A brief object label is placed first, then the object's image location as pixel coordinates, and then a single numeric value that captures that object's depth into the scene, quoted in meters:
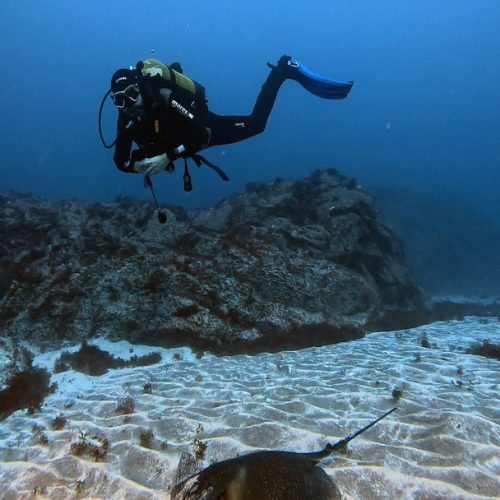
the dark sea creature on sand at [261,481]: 2.90
